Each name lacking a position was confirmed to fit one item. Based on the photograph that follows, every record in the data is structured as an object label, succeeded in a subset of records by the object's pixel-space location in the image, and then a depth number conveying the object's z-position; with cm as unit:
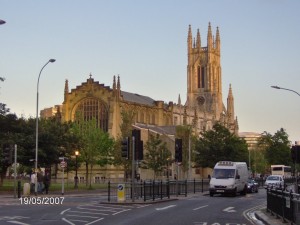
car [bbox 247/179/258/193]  5024
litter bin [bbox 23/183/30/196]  3884
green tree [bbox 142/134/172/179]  7962
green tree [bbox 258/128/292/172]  10809
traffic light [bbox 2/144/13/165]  3625
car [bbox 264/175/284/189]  5555
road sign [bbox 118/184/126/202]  3153
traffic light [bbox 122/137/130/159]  3125
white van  4150
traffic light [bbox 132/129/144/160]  3195
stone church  10494
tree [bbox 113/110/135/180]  7169
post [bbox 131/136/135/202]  3143
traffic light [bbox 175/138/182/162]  3784
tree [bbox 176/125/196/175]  7950
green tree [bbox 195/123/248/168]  7750
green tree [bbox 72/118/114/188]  6072
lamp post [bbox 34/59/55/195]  4400
